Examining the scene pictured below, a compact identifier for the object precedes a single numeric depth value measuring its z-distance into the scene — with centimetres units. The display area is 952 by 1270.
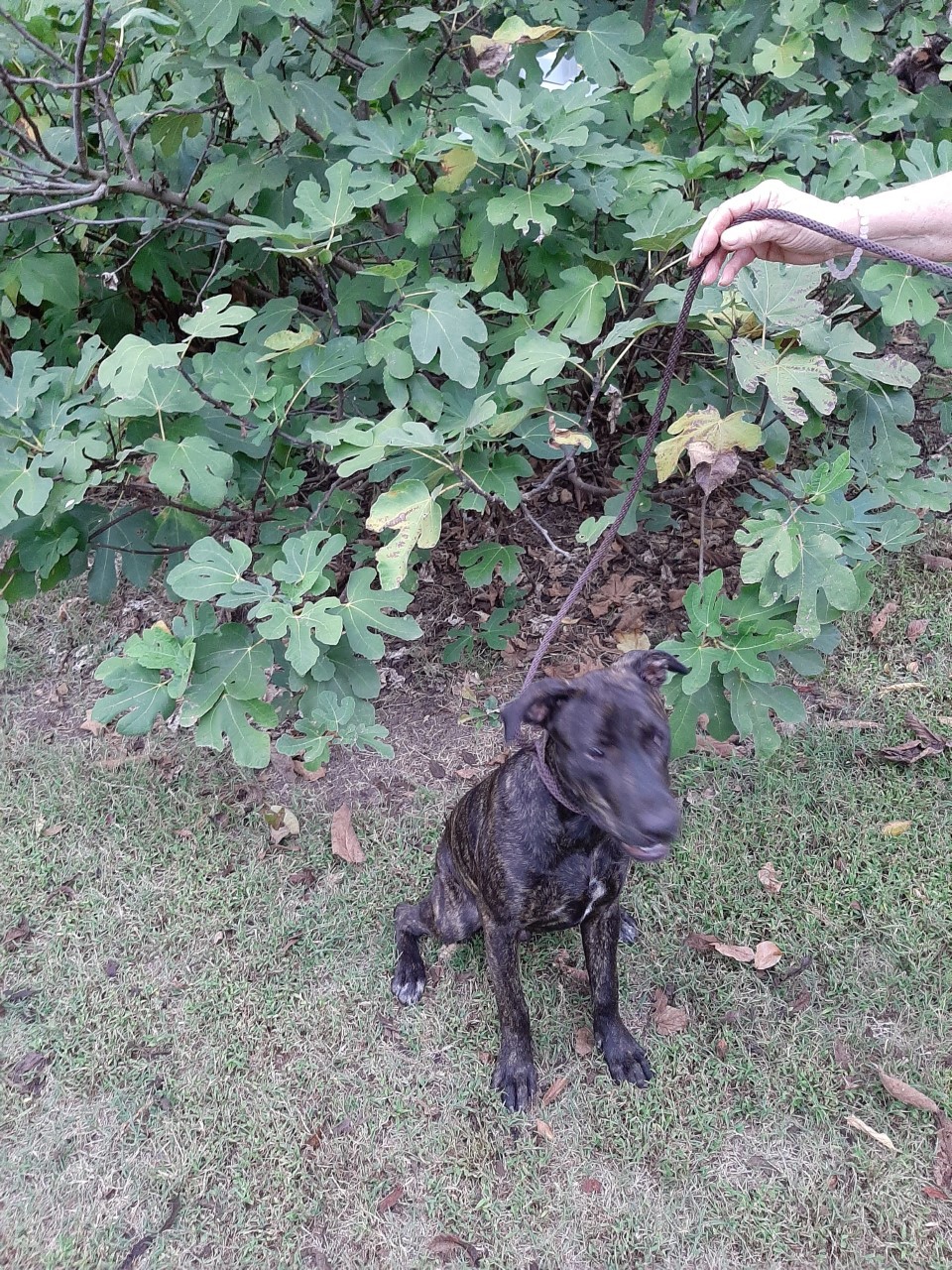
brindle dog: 223
